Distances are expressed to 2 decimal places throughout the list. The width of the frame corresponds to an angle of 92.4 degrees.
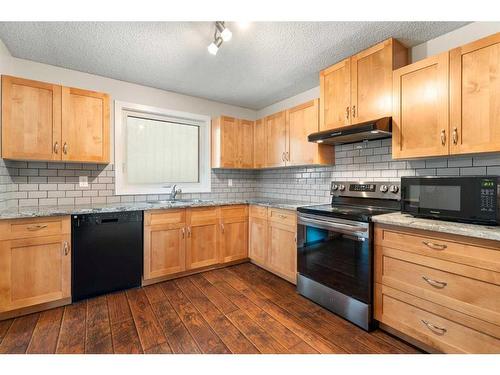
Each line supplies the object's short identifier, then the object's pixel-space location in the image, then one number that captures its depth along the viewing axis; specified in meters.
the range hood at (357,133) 1.96
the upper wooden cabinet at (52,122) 2.19
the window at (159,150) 3.00
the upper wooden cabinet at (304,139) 2.74
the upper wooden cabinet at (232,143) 3.48
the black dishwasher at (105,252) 2.27
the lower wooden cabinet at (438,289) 1.34
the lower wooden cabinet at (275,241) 2.68
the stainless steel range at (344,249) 1.88
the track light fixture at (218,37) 1.80
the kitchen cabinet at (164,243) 2.64
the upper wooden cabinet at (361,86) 2.05
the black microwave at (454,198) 1.44
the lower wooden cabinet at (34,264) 1.98
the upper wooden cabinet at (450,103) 1.55
